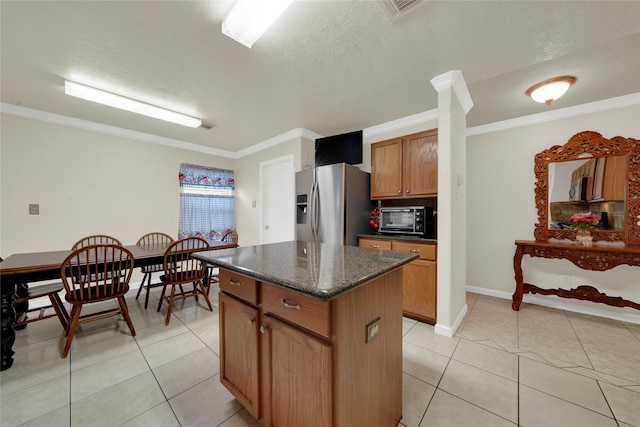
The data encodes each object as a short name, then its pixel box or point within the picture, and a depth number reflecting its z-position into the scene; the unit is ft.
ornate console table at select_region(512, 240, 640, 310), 7.54
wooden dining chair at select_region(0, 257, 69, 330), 6.93
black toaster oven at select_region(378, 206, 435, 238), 8.87
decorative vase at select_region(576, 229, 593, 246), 8.44
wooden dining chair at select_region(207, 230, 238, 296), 10.39
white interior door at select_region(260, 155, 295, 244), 12.99
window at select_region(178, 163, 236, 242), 14.05
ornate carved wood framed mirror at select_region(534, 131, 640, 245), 8.27
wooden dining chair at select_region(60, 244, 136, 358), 6.40
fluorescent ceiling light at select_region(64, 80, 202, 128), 7.66
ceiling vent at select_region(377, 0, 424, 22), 4.69
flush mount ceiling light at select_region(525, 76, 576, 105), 7.19
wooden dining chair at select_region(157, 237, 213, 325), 8.35
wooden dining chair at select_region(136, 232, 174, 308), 9.53
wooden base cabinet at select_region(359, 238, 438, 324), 7.88
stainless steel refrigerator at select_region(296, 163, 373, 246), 9.73
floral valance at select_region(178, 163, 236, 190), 13.97
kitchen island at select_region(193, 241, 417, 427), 2.98
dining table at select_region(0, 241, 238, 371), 5.76
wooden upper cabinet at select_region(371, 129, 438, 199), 8.79
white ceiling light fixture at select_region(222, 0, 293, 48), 4.66
